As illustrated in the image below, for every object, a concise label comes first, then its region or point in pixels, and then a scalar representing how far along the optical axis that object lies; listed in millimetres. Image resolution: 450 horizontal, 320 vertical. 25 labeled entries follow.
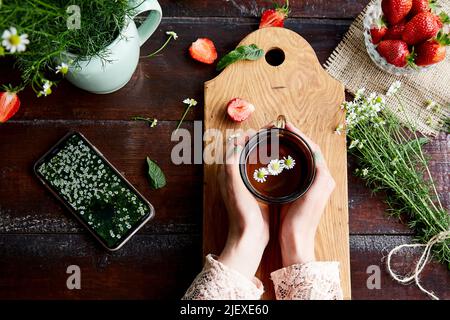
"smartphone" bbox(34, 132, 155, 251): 1143
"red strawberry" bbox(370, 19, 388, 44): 1120
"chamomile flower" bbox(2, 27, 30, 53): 717
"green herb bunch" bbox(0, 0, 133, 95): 792
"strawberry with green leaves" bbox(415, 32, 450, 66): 1078
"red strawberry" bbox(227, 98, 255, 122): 1107
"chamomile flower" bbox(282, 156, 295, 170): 1020
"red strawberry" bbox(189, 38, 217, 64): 1185
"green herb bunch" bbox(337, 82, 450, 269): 1131
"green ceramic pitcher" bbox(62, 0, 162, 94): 970
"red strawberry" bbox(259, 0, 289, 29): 1184
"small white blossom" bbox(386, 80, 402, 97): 1124
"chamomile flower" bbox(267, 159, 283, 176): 1016
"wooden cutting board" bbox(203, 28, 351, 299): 1106
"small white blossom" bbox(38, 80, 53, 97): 883
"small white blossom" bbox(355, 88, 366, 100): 1117
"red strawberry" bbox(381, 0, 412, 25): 1086
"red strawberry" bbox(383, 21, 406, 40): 1110
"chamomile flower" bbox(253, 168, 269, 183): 1022
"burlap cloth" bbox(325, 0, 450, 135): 1180
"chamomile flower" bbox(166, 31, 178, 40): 1200
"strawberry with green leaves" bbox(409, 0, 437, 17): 1092
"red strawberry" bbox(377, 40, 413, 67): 1102
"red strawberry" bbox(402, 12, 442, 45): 1073
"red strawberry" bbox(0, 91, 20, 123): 1133
